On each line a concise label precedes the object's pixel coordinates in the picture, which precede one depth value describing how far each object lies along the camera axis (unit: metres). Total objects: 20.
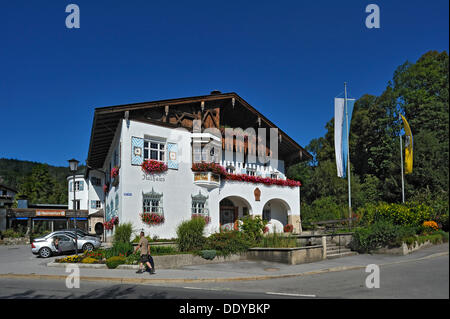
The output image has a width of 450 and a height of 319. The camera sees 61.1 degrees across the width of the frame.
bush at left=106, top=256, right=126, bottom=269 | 15.27
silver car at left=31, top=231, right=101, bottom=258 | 21.11
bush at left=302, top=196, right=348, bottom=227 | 30.77
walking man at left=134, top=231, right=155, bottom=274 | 14.23
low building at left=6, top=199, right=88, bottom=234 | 39.03
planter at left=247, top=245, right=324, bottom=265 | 16.91
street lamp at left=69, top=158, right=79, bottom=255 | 18.40
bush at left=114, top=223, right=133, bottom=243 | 18.11
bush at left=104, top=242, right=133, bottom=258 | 16.69
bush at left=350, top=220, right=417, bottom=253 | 17.65
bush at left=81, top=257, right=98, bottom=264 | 16.17
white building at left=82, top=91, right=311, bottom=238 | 20.75
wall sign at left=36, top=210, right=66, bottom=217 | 40.20
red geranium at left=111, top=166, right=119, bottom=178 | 21.83
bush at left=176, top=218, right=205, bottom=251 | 17.91
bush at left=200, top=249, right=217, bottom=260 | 17.33
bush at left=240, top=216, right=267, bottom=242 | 19.59
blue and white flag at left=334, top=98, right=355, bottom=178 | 25.92
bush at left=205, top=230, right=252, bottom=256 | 17.98
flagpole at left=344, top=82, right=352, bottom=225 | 25.69
